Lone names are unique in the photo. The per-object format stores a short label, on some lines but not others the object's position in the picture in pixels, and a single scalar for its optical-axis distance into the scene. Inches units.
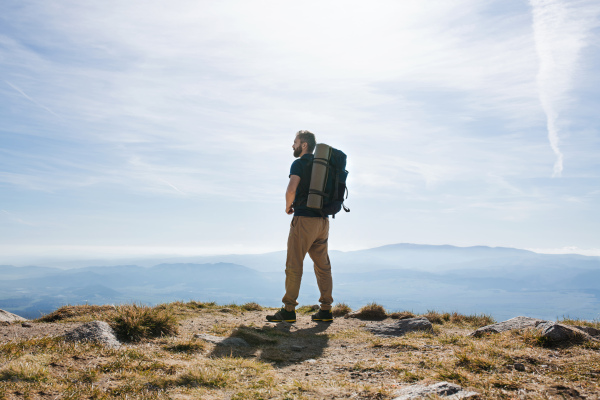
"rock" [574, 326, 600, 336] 236.3
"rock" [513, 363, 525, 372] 173.8
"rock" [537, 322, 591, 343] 215.2
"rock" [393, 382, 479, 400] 137.4
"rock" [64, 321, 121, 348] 224.1
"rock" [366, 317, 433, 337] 324.5
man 344.2
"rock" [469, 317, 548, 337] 271.2
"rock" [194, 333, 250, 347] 257.9
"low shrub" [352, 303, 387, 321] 425.1
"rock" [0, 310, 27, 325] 335.1
